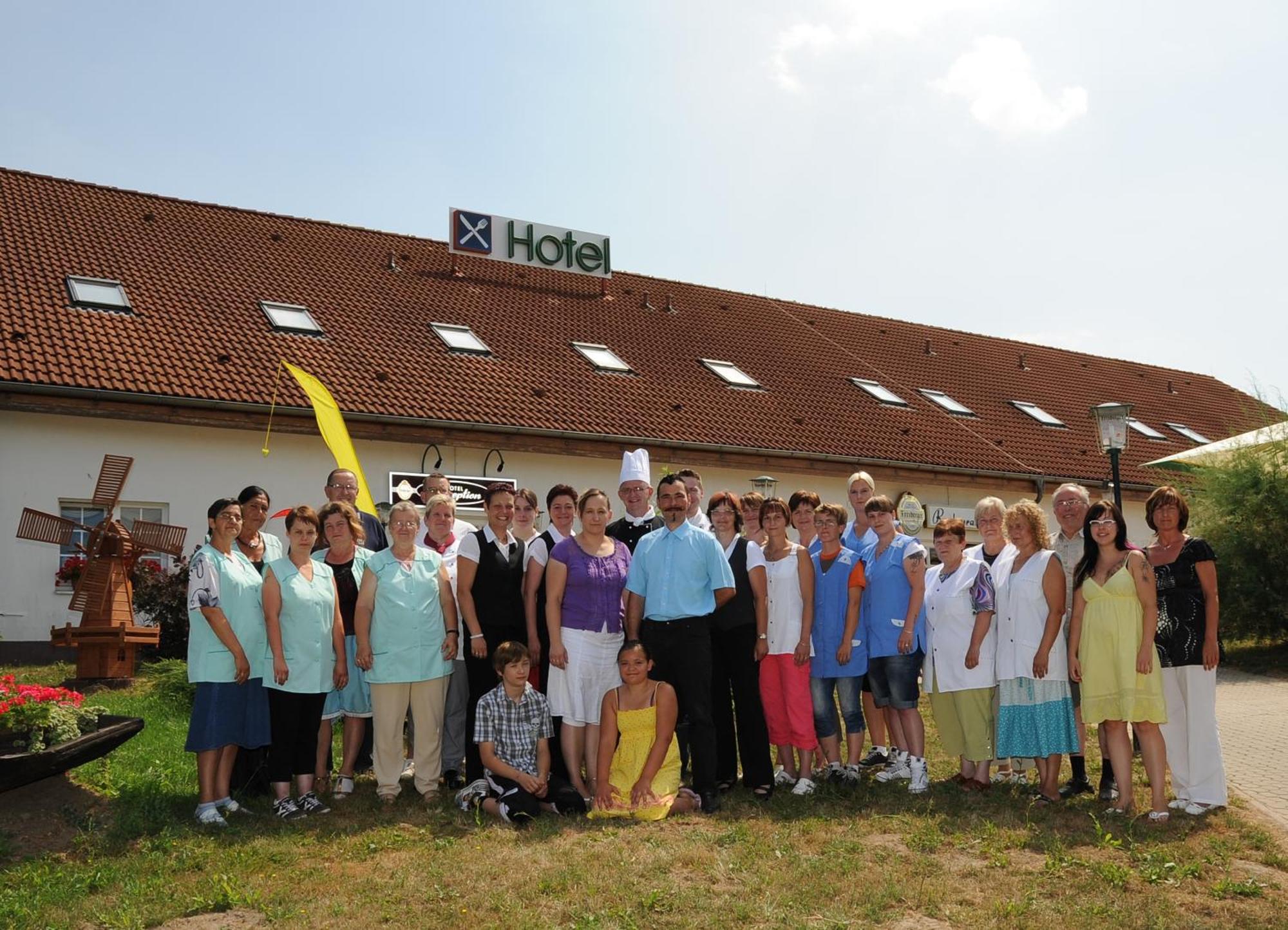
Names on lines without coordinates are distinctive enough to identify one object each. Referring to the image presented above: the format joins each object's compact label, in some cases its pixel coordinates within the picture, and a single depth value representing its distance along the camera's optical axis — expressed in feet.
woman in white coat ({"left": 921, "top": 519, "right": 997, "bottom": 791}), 25.17
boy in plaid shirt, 23.27
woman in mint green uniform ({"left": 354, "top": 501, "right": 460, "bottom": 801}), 24.29
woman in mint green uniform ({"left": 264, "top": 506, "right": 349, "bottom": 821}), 23.39
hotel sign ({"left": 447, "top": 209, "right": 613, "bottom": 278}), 77.82
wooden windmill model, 38.99
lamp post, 43.93
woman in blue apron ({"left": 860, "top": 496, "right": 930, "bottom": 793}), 25.68
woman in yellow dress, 22.80
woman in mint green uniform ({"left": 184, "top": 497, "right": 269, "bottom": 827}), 22.67
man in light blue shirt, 24.26
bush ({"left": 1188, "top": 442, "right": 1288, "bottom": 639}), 50.24
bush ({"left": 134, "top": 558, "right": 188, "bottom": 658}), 45.93
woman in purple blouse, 24.47
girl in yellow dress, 23.48
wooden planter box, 21.30
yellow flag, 36.40
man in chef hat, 26.04
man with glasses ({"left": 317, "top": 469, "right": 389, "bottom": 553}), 26.58
